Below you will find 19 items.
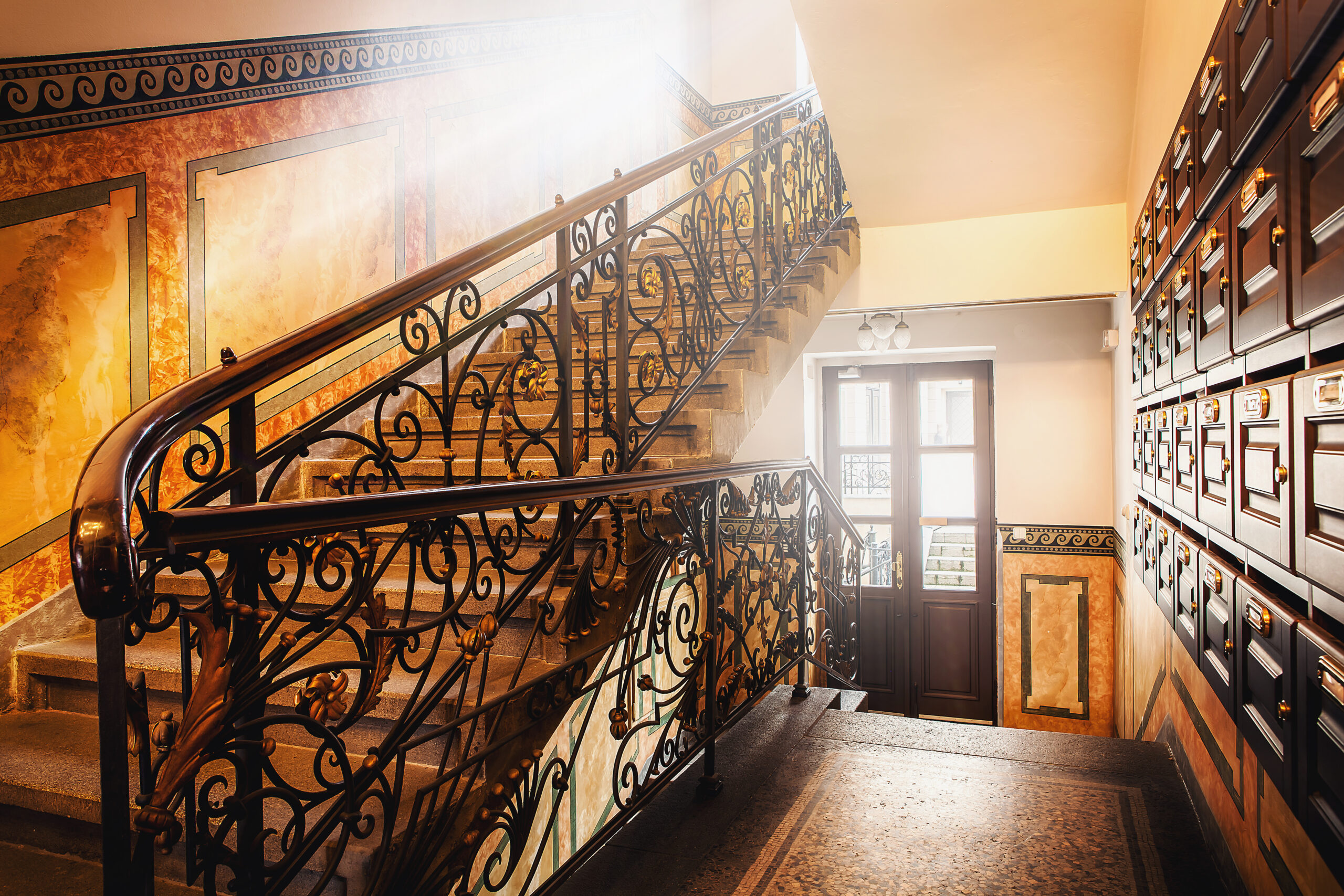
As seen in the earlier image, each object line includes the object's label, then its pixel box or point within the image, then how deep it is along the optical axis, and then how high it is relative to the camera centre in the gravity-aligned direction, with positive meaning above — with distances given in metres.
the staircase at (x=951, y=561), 6.55 -0.97
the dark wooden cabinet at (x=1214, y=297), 1.78 +0.36
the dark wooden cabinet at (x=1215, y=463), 1.78 -0.04
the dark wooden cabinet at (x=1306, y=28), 1.12 +0.62
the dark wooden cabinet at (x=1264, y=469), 1.36 -0.05
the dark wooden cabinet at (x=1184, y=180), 2.15 +0.77
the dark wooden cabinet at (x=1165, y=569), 2.63 -0.44
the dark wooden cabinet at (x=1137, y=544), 3.59 -0.49
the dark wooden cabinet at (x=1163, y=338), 2.59 +0.38
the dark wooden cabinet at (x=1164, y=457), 2.59 -0.04
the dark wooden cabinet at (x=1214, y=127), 1.75 +0.76
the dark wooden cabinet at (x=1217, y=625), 1.81 -0.46
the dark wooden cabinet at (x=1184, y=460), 2.19 -0.05
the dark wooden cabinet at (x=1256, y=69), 1.35 +0.71
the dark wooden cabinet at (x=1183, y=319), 2.19 +0.37
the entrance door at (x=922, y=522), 6.46 -0.64
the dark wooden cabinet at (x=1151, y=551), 3.07 -0.43
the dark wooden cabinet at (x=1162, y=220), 2.55 +0.76
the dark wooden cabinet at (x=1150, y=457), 3.00 -0.05
